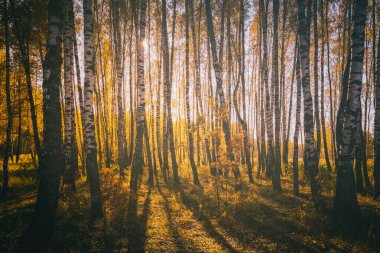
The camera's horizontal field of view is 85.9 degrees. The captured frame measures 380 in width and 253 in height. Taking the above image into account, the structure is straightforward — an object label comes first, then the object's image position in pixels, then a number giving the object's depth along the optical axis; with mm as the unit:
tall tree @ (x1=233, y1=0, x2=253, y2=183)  12167
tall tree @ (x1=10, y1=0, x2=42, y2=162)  8209
